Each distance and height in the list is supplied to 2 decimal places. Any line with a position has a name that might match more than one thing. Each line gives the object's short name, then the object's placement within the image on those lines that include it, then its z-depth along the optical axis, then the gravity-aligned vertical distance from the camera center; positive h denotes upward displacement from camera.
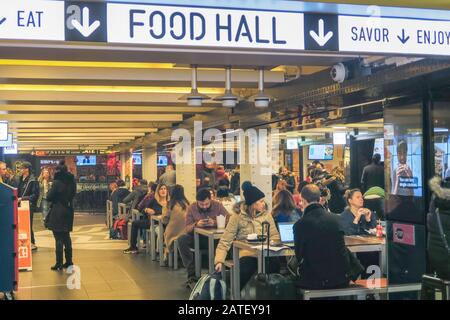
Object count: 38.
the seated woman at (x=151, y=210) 10.33 -0.74
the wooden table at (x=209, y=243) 7.35 -0.99
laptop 6.42 -0.74
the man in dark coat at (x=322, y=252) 4.94 -0.74
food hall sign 3.31 +0.87
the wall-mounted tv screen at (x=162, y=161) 21.03 +0.29
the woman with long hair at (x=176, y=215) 8.61 -0.70
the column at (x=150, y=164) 17.40 +0.16
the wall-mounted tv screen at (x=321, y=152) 13.40 +0.35
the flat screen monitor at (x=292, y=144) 12.57 +0.51
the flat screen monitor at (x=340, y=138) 11.42 +0.57
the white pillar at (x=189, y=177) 12.90 -0.19
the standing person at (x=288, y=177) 12.60 -0.22
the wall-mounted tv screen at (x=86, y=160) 26.53 +0.46
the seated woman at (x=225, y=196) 10.11 -0.55
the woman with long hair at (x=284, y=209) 7.19 -0.53
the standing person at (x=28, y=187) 10.62 -0.29
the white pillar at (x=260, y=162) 9.59 +0.09
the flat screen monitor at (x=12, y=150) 16.11 +0.60
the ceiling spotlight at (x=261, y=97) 5.86 +0.71
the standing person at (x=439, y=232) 4.32 -0.50
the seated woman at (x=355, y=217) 6.66 -0.59
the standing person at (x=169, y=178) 12.01 -0.19
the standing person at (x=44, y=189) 17.89 -0.59
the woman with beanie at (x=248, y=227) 6.30 -0.65
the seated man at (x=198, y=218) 7.91 -0.69
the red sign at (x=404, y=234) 5.18 -0.63
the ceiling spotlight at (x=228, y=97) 5.58 +0.69
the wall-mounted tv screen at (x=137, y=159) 23.17 +0.43
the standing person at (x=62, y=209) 8.77 -0.60
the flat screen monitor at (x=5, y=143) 9.43 +0.46
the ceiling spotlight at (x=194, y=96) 5.60 +0.70
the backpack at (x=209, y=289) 4.92 -1.04
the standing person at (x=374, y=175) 8.63 -0.14
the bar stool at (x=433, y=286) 4.27 -0.92
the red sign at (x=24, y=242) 8.98 -1.10
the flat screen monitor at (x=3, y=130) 9.55 +0.68
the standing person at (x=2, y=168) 9.05 +0.06
